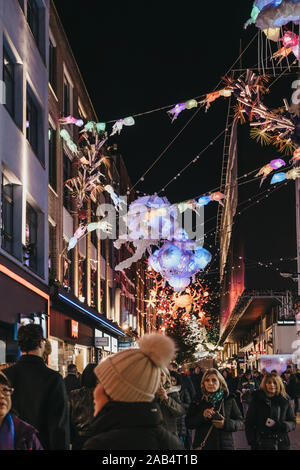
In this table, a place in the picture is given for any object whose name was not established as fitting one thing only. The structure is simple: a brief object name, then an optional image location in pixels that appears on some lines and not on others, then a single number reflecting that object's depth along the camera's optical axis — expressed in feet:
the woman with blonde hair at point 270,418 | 28.02
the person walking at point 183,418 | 39.45
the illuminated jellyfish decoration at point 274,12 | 47.65
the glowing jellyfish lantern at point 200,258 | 63.62
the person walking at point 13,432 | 14.92
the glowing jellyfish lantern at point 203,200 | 67.18
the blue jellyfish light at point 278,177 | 69.21
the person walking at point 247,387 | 79.05
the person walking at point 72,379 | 44.76
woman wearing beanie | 11.18
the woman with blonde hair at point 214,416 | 26.58
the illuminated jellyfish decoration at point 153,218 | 64.90
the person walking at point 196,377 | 77.60
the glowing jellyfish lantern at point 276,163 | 65.38
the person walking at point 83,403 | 27.12
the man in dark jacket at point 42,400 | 18.92
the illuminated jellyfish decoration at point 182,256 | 62.95
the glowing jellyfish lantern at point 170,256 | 62.63
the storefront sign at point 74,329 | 89.40
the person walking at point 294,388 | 78.54
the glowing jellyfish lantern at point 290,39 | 54.24
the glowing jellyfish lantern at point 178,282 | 67.67
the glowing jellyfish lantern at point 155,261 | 64.85
